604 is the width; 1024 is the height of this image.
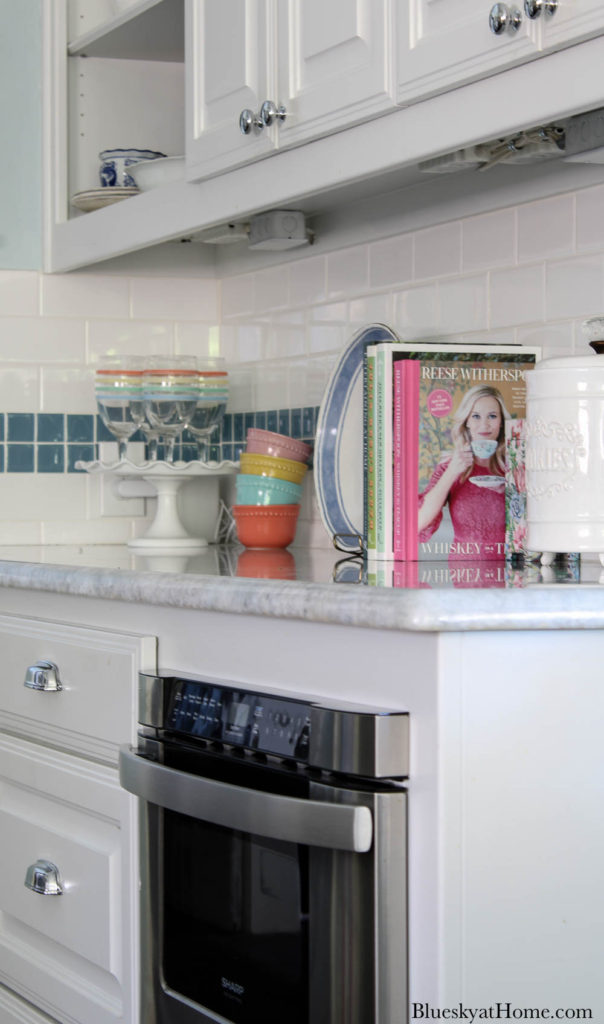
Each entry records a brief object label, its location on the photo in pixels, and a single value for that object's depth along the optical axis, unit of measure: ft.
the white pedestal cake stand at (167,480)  7.83
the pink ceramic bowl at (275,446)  7.46
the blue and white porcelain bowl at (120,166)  8.09
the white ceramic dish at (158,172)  7.41
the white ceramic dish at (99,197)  7.93
